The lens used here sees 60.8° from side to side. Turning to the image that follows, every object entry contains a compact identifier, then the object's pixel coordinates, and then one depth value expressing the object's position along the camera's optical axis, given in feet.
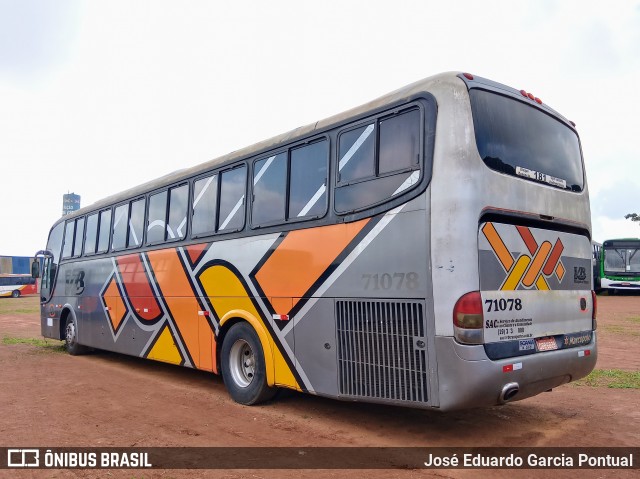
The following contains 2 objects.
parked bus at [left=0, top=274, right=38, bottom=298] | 155.98
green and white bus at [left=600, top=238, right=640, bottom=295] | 101.60
